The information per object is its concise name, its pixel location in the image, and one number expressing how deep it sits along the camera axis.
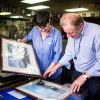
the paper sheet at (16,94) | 1.36
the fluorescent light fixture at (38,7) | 9.05
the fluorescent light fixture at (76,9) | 10.18
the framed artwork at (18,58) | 1.70
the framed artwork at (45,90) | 1.34
